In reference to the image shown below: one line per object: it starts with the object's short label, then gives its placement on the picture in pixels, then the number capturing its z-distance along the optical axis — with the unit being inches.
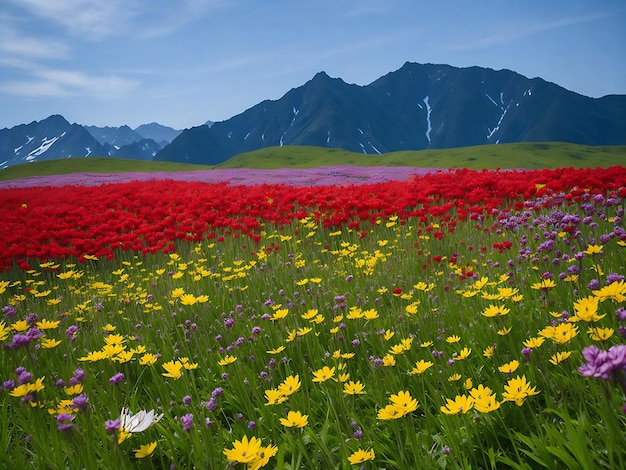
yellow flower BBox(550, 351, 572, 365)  78.3
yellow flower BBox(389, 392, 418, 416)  68.9
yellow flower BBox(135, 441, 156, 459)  69.7
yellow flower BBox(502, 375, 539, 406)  72.0
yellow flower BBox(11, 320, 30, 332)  122.2
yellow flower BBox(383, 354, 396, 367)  95.7
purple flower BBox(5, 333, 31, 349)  99.3
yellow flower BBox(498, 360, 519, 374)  84.5
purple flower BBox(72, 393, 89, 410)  69.5
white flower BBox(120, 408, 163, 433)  70.2
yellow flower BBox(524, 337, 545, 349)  85.2
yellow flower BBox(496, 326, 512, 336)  101.3
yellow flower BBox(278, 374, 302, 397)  82.0
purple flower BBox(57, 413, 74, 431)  68.1
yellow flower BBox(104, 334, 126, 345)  111.3
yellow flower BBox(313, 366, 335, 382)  86.3
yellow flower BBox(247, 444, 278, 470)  59.6
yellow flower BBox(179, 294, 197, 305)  134.6
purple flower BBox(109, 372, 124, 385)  91.9
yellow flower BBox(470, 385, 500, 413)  69.5
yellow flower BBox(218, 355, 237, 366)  104.7
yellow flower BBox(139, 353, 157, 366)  111.9
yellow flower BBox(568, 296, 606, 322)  73.7
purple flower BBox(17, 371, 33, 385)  85.9
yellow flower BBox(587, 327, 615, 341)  71.6
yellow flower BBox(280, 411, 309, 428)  75.5
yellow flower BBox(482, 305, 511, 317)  100.6
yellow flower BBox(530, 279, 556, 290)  109.5
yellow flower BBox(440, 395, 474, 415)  72.8
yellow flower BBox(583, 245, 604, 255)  114.4
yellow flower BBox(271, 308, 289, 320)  123.6
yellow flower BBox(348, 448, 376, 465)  72.5
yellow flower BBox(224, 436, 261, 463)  58.3
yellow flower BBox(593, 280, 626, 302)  76.4
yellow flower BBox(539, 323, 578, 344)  73.9
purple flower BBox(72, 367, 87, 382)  93.3
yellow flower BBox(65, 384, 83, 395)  92.9
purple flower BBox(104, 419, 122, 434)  61.0
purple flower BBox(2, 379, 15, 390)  92.9
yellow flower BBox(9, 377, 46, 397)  85.5
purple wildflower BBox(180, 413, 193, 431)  74.9
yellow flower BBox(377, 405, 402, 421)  69.8
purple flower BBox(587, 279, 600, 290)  100.6
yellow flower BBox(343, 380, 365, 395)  89.6
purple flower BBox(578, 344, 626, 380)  44.6
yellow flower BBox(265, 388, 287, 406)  85.2
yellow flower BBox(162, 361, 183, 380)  93.0
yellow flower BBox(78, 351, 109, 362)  102.4
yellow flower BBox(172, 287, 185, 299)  154.4
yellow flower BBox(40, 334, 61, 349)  113.1
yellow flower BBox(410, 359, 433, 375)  85.3
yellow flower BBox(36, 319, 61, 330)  127.2
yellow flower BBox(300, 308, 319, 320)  133.2
